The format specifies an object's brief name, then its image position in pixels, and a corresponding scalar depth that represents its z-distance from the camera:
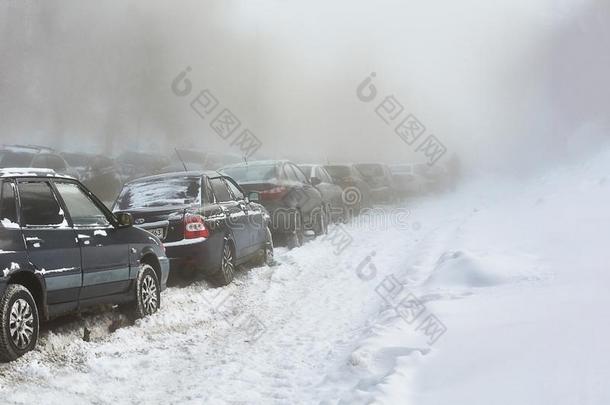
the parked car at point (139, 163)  23.88
